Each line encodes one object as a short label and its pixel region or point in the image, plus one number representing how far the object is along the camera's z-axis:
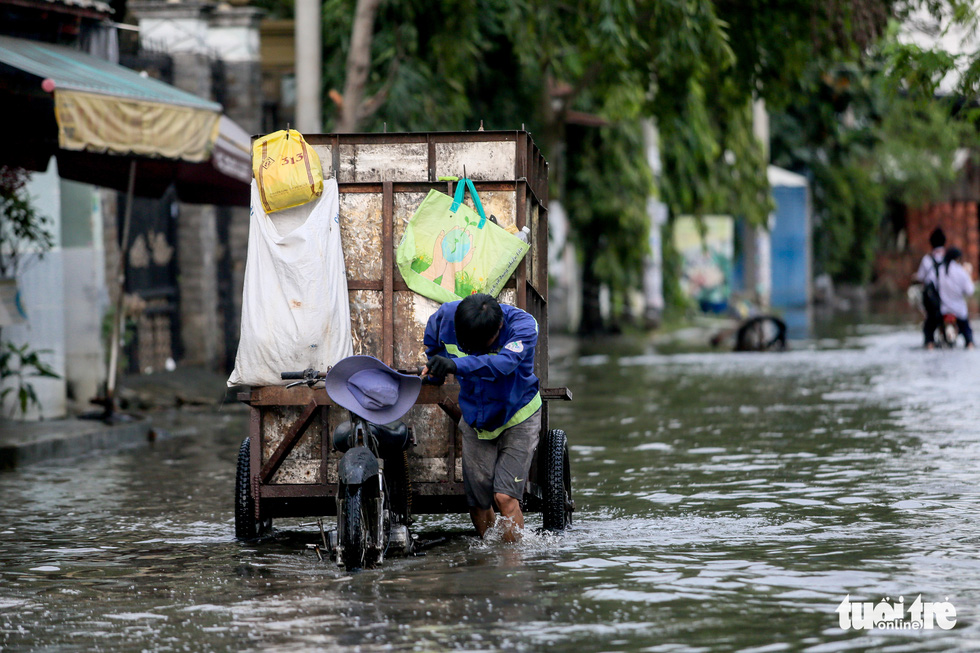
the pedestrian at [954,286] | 44.12
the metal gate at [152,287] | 37.09
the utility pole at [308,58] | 34.19
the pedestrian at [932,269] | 44.41
